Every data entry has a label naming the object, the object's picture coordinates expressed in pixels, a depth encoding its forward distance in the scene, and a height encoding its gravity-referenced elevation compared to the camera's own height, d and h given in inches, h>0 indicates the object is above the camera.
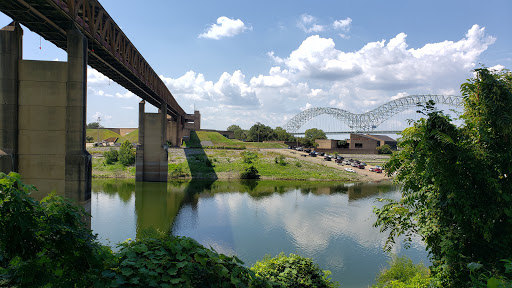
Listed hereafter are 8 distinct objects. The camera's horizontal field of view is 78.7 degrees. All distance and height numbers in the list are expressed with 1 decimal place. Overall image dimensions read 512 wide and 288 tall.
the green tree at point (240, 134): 6574.3 +143.3
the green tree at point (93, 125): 7445.9 +322.5
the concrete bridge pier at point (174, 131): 3277.6 +90.9
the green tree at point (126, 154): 2481.5 -124.6
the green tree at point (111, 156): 2513.5 -143.0
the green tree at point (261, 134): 5221.5 +117.8
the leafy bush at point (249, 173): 2508.6 -259.9
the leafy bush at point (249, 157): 2797.7 -148.5
